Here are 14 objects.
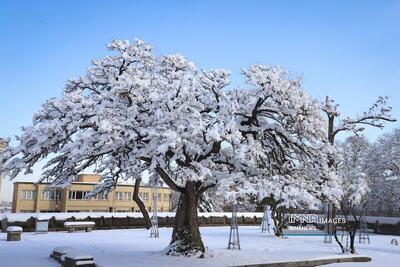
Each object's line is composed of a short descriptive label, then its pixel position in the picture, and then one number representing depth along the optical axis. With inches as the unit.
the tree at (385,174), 1801.2
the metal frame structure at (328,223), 1032.2
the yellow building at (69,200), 2404.0
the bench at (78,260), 475.2
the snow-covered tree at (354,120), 1053.8
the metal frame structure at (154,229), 969.5
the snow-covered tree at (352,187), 694.5
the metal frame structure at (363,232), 1080.0
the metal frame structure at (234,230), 755.5
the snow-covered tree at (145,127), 510.3
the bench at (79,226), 1037.2
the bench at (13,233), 780.6
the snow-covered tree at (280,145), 546.3
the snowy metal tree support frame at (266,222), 1217.4
